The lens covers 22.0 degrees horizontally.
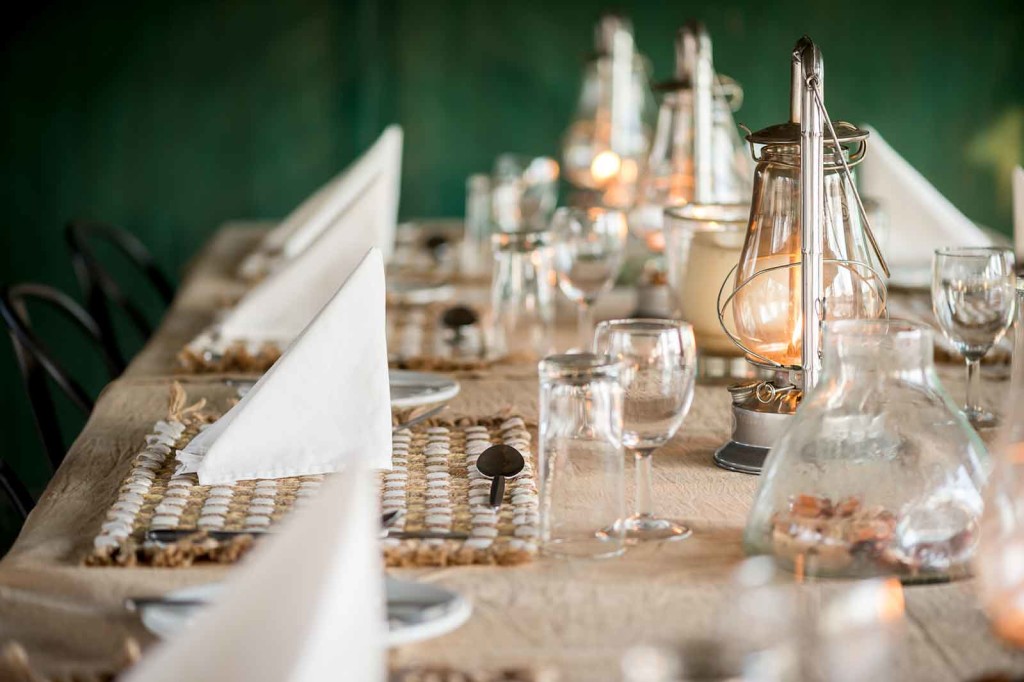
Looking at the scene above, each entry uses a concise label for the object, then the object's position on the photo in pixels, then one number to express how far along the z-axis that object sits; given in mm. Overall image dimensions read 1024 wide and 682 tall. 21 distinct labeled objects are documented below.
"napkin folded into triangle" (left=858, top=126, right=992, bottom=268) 3143
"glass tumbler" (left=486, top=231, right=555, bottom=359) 2607
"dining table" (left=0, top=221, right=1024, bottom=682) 1654
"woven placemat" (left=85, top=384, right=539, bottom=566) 1804
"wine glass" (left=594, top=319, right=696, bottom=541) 1851
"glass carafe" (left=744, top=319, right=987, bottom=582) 1749
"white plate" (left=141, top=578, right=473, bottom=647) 1668
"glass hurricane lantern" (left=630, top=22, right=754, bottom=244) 3050
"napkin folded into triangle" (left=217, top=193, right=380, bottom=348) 2604
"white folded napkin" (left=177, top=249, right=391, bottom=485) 1980
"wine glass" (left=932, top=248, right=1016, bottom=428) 2134
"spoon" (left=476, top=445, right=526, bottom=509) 1984
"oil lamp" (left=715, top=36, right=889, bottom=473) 1935
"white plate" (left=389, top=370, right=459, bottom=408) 2226
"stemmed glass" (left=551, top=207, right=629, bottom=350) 2556
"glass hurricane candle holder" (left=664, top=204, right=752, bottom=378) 2338
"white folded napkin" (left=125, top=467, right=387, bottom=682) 1476
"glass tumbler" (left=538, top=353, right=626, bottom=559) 1811
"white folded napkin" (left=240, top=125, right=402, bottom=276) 3329
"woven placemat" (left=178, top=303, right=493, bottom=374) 2459
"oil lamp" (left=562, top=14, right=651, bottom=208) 4265
